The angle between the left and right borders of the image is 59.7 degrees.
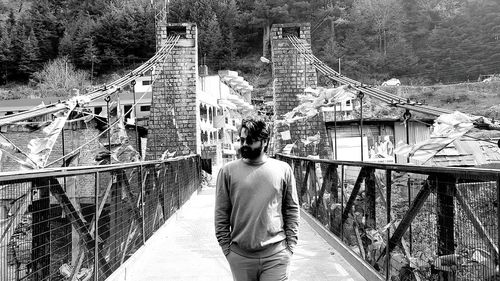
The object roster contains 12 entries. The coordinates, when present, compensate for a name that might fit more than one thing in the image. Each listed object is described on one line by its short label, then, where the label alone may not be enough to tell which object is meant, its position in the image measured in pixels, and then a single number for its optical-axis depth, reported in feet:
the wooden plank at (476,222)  5.66
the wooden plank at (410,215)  7.49
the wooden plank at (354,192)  11.06
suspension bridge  6.59
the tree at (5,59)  147.33
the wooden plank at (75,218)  7.65
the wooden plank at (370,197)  10.53
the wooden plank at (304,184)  19.66
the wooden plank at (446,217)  6.79
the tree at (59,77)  128.16
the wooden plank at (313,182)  18.33
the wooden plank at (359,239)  11.38
